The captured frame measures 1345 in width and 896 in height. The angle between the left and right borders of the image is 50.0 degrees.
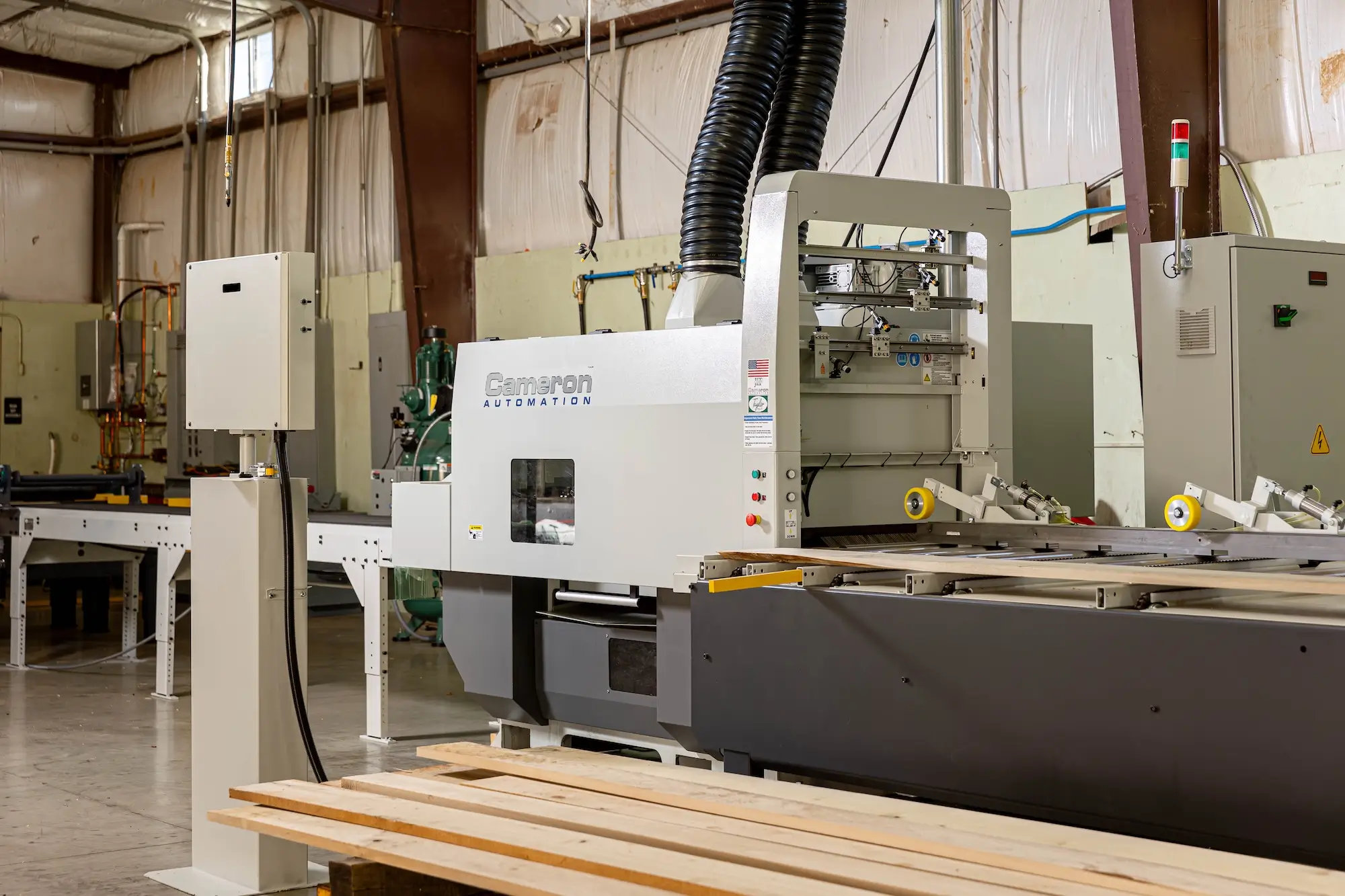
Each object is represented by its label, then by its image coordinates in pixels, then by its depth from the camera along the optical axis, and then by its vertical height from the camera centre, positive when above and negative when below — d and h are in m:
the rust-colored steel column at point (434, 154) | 8.11 +1.89
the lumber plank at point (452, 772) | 3.03 -0.61
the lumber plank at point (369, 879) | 2.54 -0.70
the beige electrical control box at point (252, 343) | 3.51 +0.35
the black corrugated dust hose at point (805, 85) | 4.18 +1.16
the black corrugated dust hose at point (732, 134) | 4.03 +0.97
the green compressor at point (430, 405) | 7.18 +0.39
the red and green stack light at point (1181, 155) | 4.04 +0.93
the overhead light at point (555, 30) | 7.73 +2.43
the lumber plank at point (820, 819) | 2.12 -0.59
